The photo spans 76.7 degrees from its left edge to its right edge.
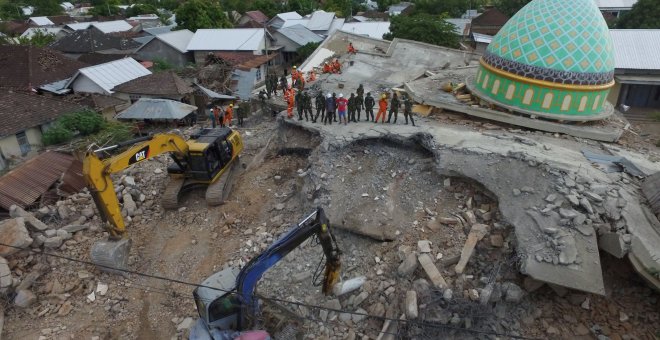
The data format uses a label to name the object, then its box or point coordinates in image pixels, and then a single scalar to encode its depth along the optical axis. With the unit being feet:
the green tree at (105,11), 217.97
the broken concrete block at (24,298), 31.32
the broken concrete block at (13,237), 33.40
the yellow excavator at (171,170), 31.22
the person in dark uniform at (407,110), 46.37
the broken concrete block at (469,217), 34.12
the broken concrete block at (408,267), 30.37
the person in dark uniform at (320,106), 47.91
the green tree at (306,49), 122.21
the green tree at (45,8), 215.35
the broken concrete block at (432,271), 29.19
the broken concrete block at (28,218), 36.09
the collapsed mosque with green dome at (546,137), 29.22
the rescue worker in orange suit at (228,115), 57.11
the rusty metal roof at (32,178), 42.63
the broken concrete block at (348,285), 30.35
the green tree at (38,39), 121.49
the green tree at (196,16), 149.89
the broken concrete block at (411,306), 27.76
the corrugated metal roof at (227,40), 119.75
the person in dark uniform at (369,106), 47.65
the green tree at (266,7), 200.75
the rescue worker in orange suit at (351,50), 84.20
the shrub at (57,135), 62.34
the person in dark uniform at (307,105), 48.70
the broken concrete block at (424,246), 31.76
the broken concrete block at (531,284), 28.45
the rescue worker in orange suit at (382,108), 46.88
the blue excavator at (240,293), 25.08
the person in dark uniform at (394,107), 46.42
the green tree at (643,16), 100.89
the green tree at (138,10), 217.15
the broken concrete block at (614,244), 28.58
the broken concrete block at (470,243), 30.42
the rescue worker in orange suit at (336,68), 72.03
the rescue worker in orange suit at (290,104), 51.16
